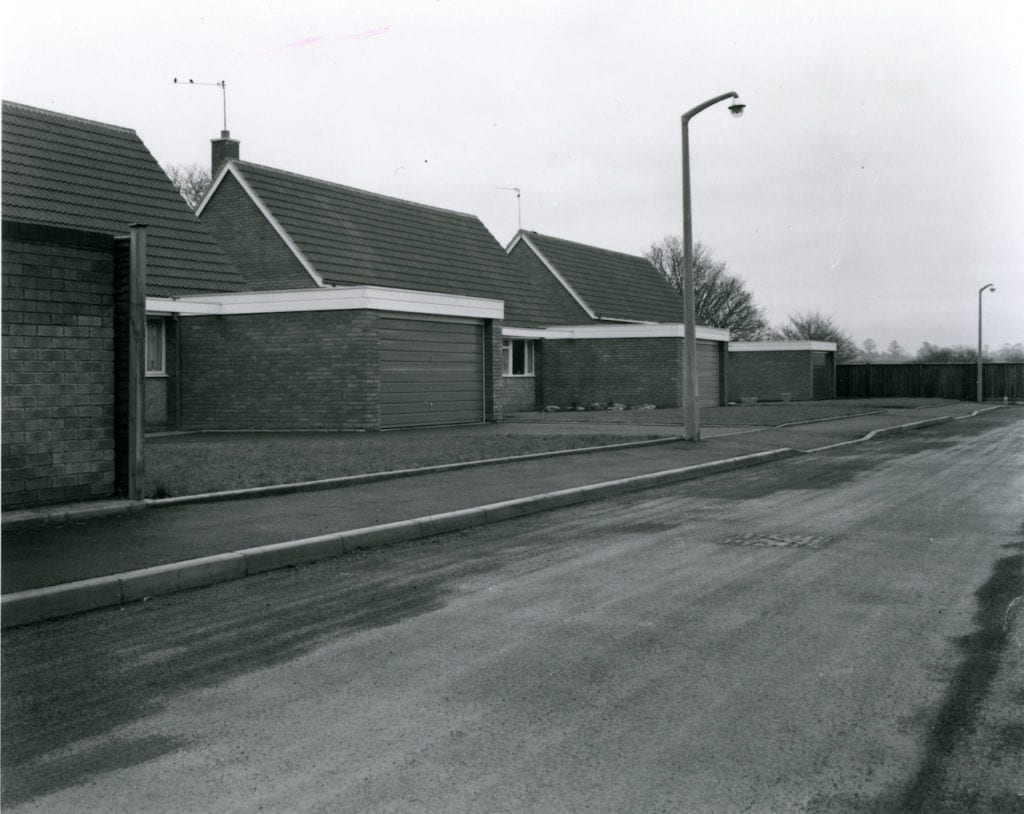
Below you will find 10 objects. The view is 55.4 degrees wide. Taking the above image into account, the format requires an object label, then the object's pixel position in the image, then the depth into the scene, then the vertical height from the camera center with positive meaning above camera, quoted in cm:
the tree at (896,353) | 12106 +438
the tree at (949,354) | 7934 +278
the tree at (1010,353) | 10316 +375
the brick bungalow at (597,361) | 3378 +83
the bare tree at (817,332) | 7900 +434
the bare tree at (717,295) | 7269 +673
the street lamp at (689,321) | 1902 +126
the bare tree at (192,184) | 4938 +1023
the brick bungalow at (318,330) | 2138 +126
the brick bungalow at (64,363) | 875 +20
